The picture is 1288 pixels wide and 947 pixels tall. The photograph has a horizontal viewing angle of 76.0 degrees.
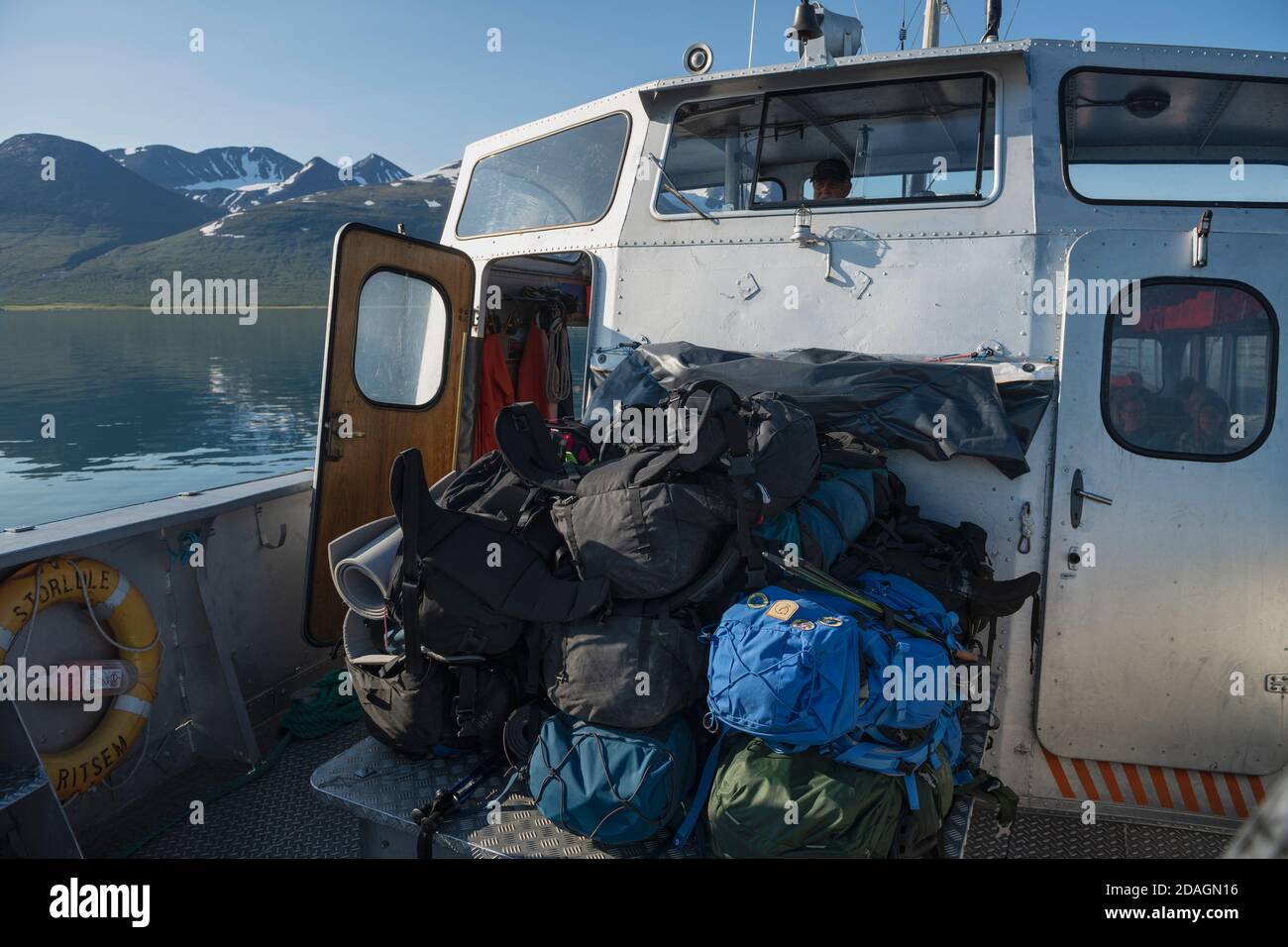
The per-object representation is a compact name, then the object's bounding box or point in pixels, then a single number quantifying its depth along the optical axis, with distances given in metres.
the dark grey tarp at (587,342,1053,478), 3.15
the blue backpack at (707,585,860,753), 2.07
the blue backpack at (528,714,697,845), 2.27
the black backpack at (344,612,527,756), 2.69
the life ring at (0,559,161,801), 2.97
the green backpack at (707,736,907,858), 2.07
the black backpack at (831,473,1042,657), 2.86
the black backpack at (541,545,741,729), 2.32
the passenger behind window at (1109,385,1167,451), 3.24
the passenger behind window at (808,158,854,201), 4.05
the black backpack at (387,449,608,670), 2.48
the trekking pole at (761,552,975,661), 2.41
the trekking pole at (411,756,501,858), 2.44
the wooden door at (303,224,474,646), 4.07
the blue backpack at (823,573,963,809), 2.19
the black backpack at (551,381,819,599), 2.42
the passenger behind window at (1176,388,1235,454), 3.19
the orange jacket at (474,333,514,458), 6.26
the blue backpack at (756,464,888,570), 2.67
